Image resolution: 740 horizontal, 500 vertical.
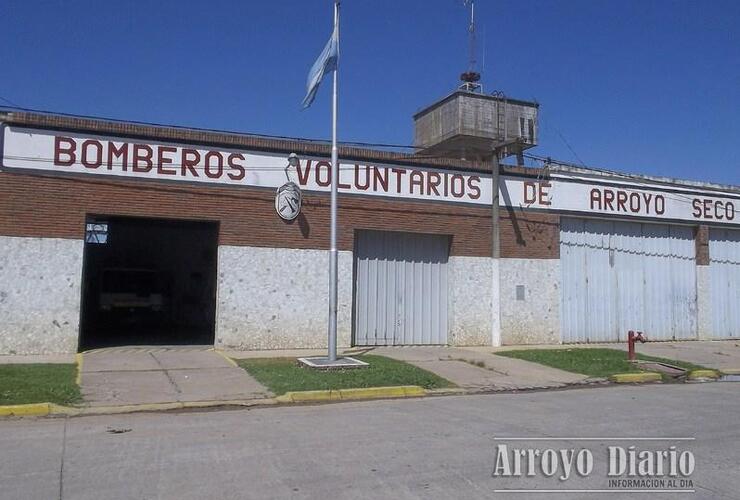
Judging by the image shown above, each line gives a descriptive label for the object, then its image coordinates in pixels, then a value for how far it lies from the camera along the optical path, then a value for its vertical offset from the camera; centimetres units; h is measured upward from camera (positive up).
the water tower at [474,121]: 2752 +735
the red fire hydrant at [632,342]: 1635 -79
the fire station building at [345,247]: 1545 +154
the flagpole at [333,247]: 1416 +112
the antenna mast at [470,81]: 2853 +908
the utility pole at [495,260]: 1944 +126
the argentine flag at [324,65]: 1465 +499
